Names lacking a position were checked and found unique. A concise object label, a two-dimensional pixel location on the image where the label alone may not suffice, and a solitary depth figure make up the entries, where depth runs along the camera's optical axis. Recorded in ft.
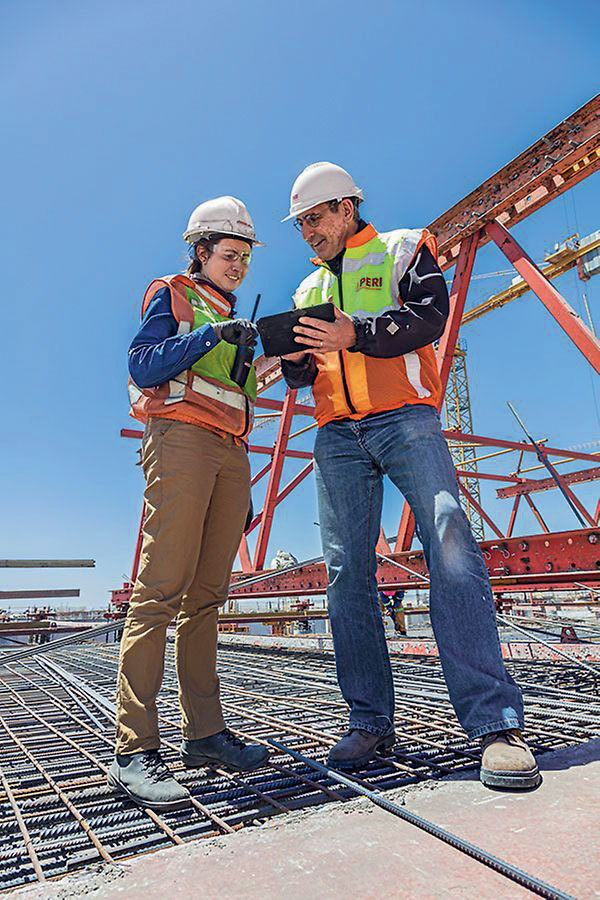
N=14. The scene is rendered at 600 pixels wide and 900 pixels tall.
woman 5.21
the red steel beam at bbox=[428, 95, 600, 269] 14.39
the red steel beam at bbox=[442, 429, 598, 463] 32.14
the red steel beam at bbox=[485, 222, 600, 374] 13.74
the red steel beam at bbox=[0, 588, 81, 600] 44.11
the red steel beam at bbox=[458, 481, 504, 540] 36.63
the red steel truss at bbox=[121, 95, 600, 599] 12.28
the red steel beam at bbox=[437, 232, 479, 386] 16.89
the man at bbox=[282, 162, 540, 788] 5.17
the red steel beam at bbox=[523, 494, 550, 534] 43.27
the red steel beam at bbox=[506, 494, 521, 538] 43.77
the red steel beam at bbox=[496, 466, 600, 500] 40.78
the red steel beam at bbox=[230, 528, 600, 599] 11.49
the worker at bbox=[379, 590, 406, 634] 30.81
